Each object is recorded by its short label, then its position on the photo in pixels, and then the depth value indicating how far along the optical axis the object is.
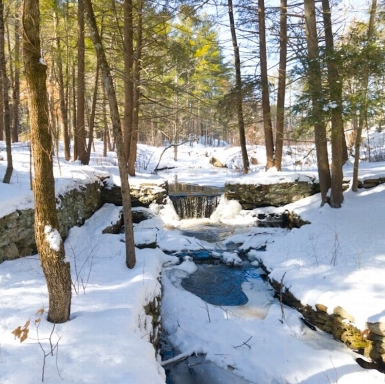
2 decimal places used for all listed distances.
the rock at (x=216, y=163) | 22.03
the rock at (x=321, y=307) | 4.49
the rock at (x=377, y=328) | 3.82
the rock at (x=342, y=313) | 4.13
